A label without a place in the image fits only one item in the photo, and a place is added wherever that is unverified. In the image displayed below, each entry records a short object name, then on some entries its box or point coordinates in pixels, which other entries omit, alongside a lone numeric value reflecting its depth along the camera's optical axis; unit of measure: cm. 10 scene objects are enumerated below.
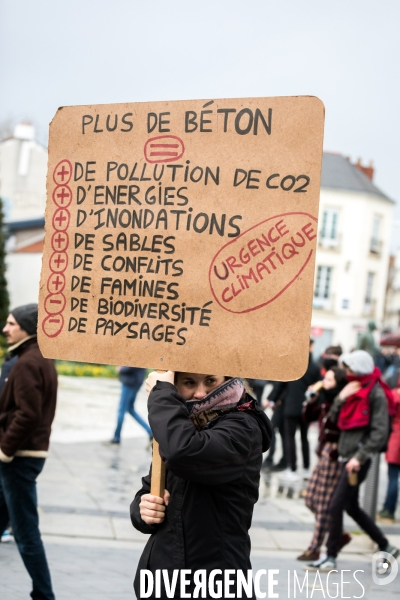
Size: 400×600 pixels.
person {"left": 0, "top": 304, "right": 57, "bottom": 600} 500
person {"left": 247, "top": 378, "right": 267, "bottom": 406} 1214
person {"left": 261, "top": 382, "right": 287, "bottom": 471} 1146
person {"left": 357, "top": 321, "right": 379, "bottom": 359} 1758
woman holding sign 293
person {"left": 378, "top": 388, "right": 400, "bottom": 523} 927
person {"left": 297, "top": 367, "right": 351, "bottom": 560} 710
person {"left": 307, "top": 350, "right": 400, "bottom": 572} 688
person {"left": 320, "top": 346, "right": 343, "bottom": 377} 975
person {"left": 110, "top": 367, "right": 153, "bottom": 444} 1229
